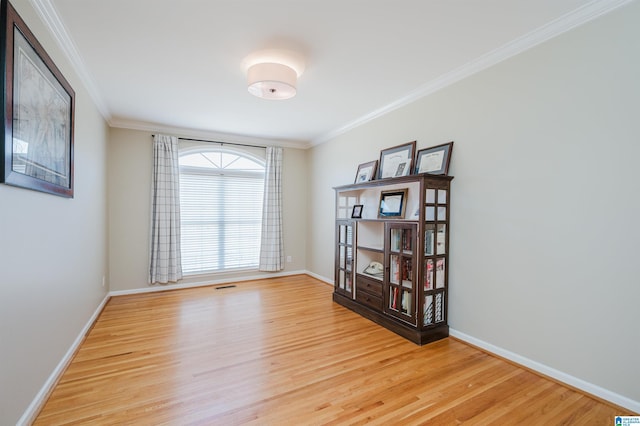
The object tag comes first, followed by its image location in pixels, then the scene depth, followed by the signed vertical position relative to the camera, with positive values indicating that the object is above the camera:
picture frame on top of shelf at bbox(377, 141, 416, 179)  3.28 +0.65
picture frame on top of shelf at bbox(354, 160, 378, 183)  3.82 +0.58
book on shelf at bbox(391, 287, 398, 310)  3.00 -0.91
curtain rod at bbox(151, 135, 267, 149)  4.69 +1.19
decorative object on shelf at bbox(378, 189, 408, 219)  3.22 +0.13
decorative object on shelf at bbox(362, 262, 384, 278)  3.44 -0.70
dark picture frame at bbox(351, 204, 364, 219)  3.89 +0.02
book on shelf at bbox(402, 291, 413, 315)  2.84 -0.89
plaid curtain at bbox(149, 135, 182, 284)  4.36 -0.05
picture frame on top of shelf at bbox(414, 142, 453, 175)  2.86 +0.58
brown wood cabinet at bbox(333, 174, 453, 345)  2.72 -0.49
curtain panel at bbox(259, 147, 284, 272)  5.22 -0.19
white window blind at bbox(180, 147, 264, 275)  4.73 +0.03
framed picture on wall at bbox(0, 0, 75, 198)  1.42 +0.56
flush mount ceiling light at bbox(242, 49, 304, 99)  2.43 +1.24
